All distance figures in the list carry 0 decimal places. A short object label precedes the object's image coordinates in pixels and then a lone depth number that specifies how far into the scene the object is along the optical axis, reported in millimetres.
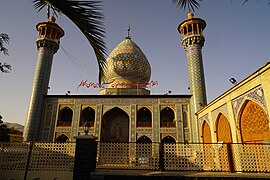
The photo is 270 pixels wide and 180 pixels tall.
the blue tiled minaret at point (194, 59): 13008
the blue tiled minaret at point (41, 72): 13328
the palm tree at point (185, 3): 2252
